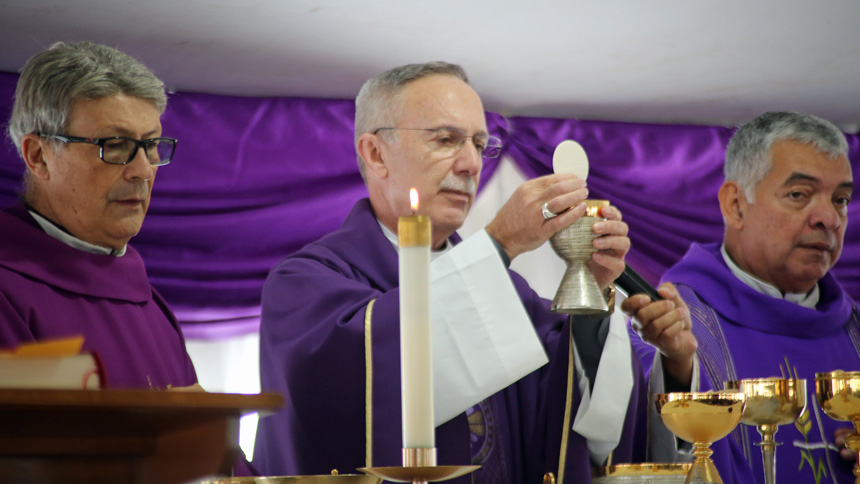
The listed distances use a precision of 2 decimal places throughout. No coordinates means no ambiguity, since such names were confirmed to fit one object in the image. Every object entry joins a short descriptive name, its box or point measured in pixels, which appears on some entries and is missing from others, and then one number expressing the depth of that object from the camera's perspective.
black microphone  3.96
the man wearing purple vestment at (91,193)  4.22
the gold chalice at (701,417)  3.53
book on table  2.53
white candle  3.08
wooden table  2.30
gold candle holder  3.08
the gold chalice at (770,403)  3.79
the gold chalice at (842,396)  3.79
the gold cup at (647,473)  3.69
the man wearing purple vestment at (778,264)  5.45
